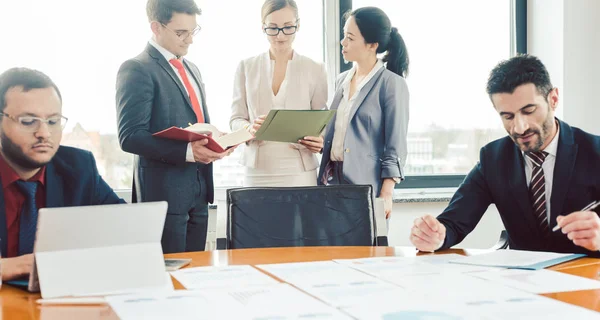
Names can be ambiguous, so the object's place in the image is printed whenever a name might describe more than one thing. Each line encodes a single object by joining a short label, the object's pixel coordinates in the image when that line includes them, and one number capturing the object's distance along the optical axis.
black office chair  2.19
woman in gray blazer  3.09
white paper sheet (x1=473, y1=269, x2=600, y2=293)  1.43
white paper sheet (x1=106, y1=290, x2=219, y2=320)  1.23
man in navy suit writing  2.09
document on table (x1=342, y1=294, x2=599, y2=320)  1.20
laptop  1.40
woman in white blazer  3.10
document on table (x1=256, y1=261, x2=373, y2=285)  1.53
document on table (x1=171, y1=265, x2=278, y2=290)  1.50
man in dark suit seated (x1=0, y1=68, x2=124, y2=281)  1.82
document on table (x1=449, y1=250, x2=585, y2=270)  1.68
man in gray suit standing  2.68
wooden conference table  1.28
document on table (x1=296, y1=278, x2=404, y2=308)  1.32
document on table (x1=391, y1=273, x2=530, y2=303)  1.35
